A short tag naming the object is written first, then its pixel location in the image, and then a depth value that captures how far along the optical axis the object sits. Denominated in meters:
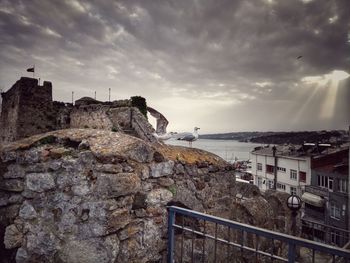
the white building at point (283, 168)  34.31
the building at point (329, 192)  26.19
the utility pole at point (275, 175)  37.58
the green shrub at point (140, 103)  10.93
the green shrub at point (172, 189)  3.64
